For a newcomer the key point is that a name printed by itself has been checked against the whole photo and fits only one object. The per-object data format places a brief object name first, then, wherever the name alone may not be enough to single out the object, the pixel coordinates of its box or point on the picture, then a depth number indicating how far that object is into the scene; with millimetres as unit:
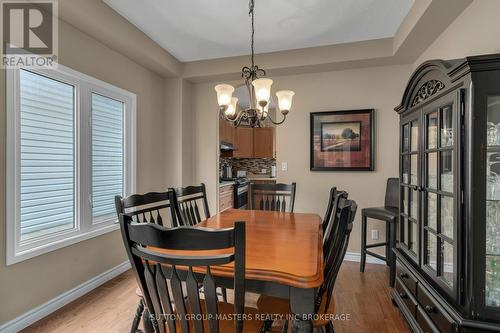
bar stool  2494
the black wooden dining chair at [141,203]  1493
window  1861
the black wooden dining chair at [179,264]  854
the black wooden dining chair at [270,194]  2635
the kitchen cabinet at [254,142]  5824
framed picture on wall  3152
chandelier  1865
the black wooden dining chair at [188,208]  2062
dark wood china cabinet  1201
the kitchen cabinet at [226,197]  4121
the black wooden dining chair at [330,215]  1444
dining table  1045
